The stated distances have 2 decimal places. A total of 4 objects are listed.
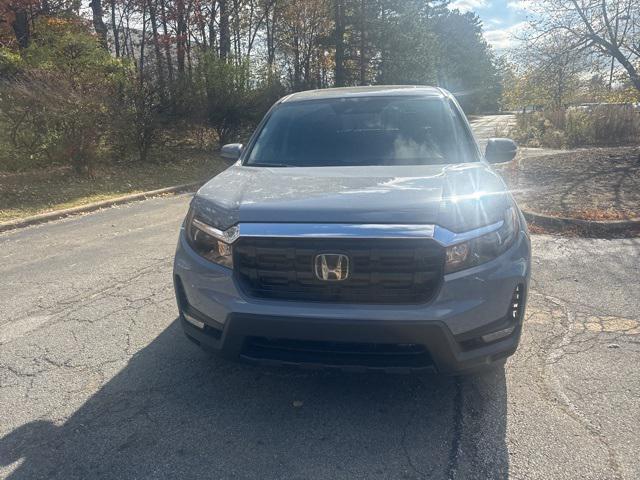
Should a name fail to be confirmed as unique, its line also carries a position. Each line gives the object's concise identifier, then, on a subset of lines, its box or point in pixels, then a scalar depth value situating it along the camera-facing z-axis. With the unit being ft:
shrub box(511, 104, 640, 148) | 52.80
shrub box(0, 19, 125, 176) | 34.50
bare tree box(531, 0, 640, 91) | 37.01
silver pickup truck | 7.98
